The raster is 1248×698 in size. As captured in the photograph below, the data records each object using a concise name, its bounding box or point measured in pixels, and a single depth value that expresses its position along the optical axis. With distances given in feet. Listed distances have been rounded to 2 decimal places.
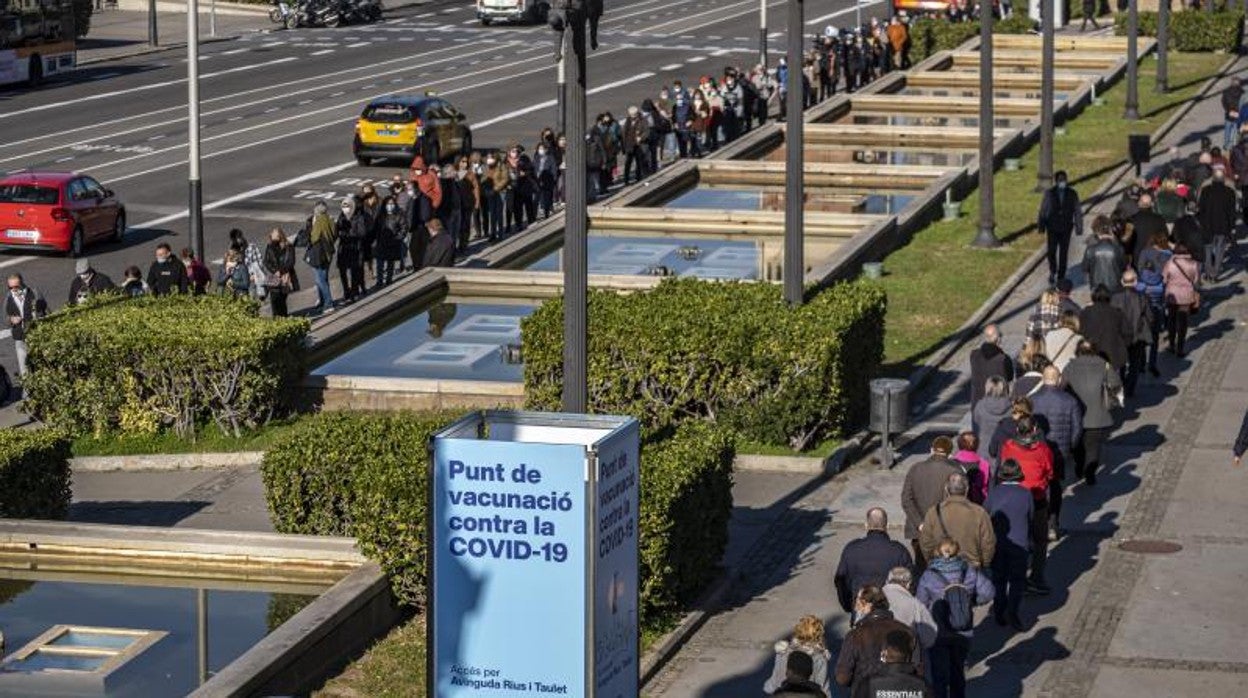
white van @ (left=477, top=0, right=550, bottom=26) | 266.98
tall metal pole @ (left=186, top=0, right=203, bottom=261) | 110.93
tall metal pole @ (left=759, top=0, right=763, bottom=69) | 196.81
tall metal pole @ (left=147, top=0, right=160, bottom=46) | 247.50
